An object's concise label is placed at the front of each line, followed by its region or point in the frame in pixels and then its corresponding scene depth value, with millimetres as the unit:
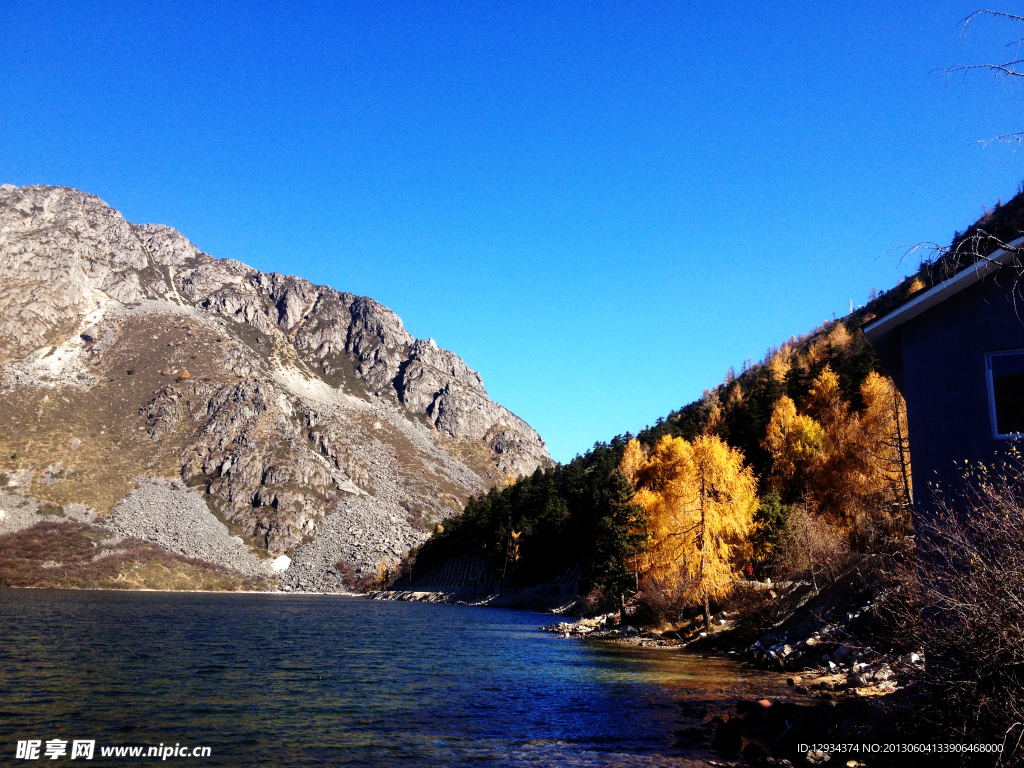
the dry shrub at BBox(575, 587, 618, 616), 51166
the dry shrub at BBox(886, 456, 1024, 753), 7688
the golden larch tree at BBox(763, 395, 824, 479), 54862
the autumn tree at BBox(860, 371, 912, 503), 29375
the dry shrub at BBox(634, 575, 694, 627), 36406
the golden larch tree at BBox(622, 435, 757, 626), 32844
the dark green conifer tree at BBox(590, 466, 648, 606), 40750
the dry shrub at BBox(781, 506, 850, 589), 27188
